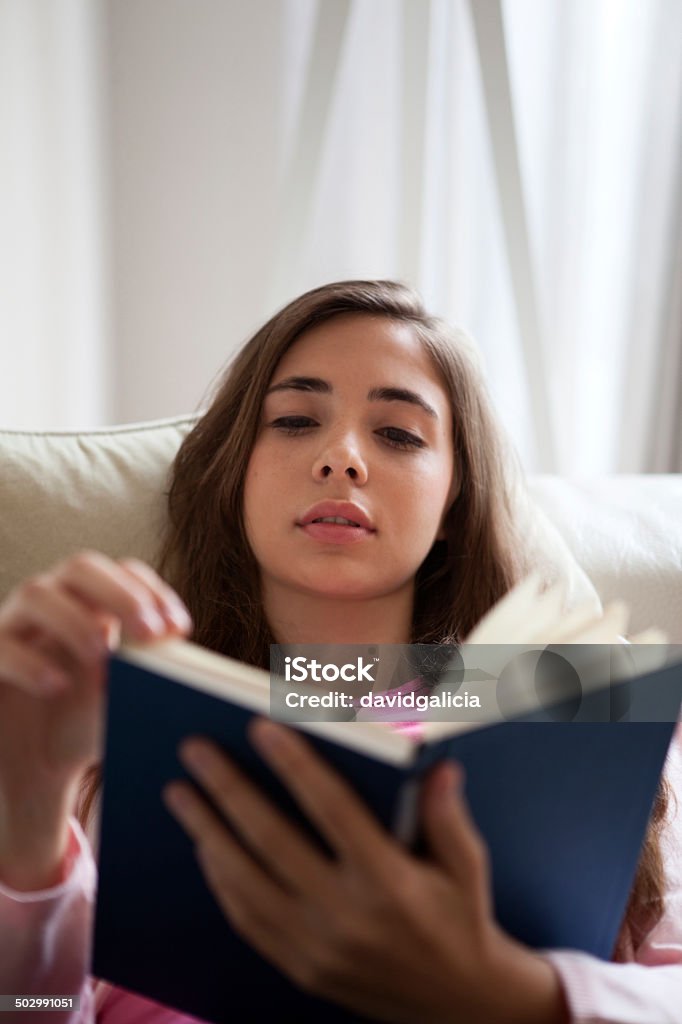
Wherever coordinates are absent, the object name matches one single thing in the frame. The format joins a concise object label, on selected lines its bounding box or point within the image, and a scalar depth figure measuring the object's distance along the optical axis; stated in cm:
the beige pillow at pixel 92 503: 123
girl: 56
